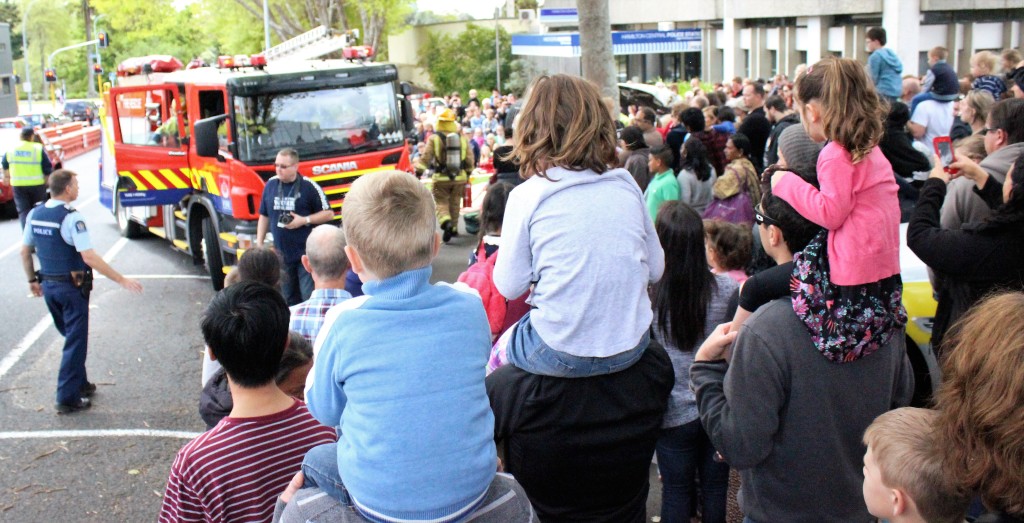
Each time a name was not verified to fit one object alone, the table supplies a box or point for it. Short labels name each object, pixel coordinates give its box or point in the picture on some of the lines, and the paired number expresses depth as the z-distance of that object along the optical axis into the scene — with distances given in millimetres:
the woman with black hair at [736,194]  7324
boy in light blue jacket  2289
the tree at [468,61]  45219
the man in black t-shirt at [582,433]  2994
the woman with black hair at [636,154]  8312
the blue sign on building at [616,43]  24486
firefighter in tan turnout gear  13133
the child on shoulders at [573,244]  2906
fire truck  10070
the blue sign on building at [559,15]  22688
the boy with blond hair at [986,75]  8680
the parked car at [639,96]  24859
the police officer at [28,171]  14484
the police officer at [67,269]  7055
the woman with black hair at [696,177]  7801
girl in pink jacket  2842
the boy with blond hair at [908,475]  2068
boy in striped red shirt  2846
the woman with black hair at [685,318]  3953
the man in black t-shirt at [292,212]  8555
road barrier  32812
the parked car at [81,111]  48712
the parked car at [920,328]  5230
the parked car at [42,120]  36300
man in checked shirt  4668
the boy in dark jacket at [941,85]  9203
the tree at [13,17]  73750
